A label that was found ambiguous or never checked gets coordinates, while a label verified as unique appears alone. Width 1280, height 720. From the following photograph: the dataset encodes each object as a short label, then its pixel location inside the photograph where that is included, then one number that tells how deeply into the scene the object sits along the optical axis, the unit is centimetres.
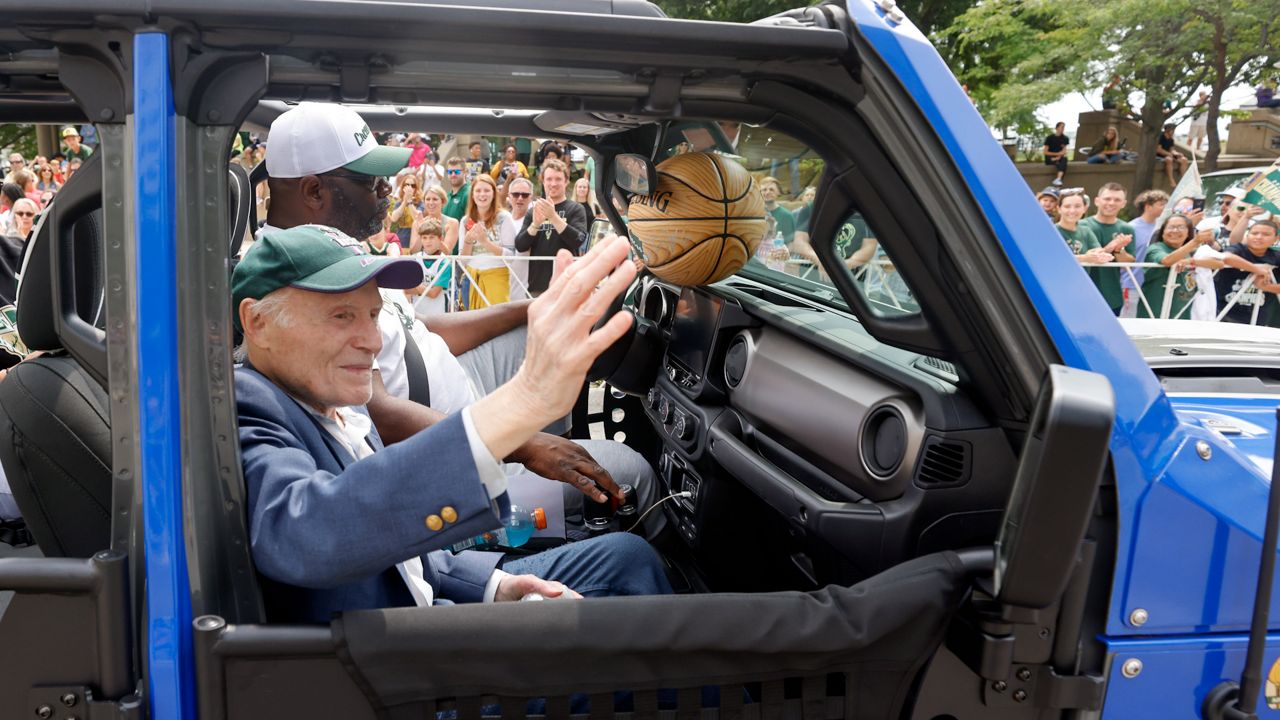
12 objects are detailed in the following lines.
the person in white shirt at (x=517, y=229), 785
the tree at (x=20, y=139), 2034
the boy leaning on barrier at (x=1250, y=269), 712
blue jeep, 121
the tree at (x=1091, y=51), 1385
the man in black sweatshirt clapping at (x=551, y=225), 756
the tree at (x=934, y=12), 1672
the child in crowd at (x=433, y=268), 761
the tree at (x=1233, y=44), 1305
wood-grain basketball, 221
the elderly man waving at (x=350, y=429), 124
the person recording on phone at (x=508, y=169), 892
